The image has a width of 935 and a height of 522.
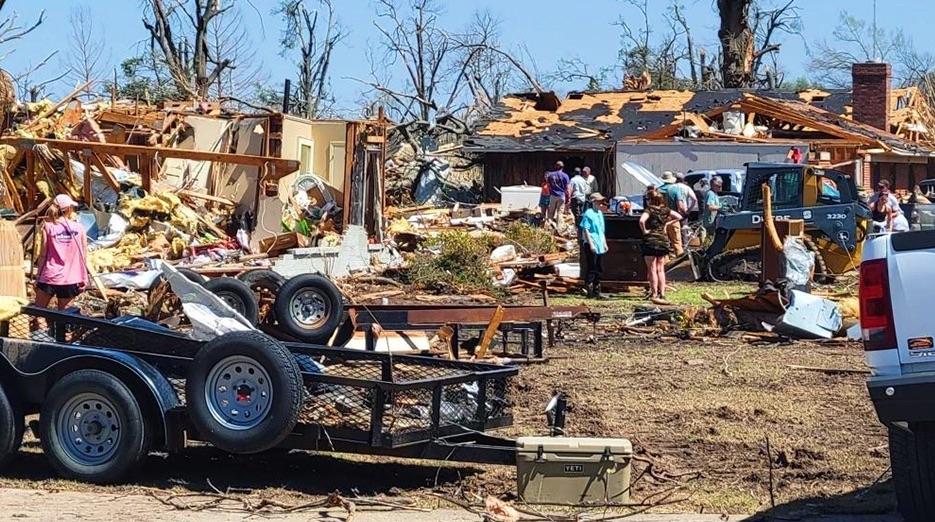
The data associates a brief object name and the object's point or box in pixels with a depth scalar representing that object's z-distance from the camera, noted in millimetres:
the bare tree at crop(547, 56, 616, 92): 60781
